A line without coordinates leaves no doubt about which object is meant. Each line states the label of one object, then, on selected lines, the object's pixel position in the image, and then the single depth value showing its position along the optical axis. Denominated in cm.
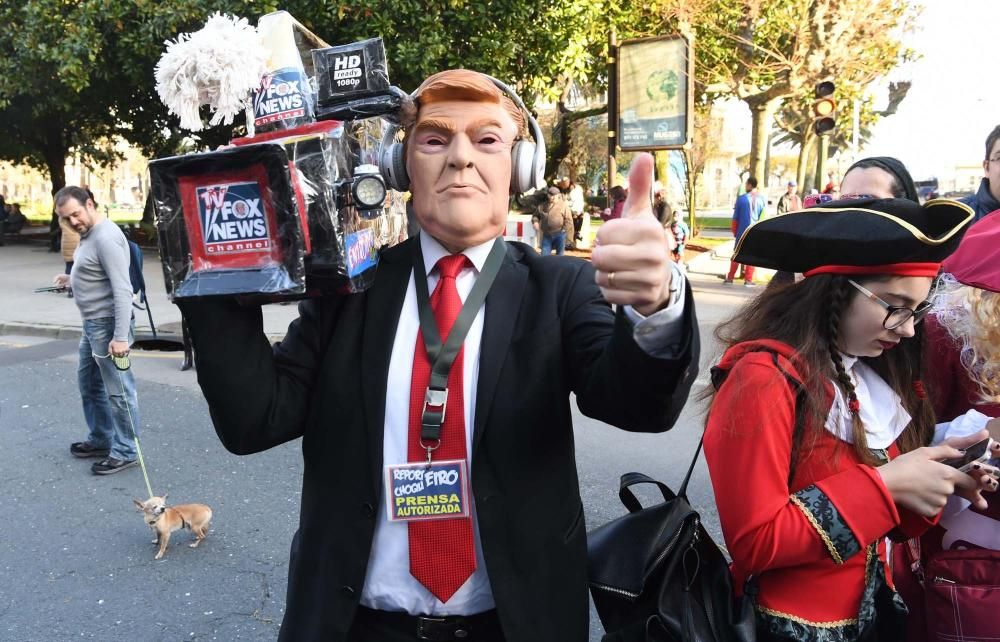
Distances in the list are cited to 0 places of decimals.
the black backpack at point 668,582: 157
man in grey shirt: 509
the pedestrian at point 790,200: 1413
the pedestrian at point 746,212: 1350
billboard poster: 1228
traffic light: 1051
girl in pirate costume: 157
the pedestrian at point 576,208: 1799
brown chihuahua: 398
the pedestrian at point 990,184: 352
